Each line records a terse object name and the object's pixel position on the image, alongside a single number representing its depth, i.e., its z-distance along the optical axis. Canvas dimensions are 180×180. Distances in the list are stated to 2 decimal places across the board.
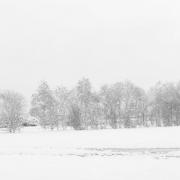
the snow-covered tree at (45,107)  67.56
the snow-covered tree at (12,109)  65.12
